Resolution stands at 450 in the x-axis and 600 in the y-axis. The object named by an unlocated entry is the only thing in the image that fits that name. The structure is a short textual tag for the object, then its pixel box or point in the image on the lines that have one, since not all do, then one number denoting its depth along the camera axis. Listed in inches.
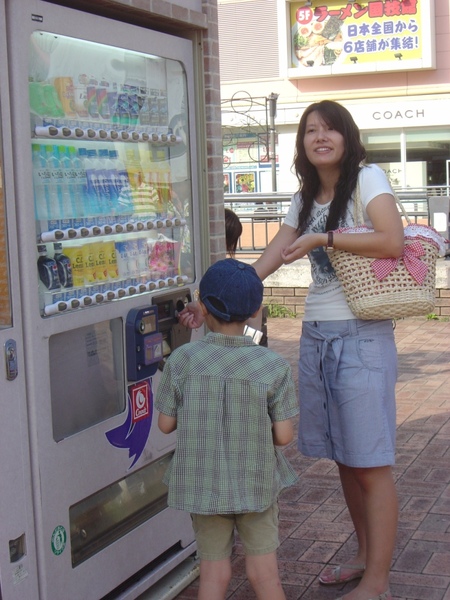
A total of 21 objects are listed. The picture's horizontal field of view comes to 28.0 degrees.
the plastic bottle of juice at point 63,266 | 128.6
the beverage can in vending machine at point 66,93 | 131.2
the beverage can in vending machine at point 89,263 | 136.3
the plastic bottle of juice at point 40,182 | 125.1
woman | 137.6
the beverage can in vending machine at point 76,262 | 132.4
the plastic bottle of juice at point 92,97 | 137.0
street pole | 798.0
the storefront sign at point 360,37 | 917.8
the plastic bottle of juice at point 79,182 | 133.4
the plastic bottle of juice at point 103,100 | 139.2
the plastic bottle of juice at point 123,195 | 143.3
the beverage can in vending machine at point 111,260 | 141.4
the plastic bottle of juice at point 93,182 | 136.6
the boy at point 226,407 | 115.8
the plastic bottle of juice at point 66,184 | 130.8
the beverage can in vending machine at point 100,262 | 138.9
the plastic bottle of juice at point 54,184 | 128.0
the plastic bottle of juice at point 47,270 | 125.2
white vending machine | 120.6
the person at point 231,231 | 187.2
